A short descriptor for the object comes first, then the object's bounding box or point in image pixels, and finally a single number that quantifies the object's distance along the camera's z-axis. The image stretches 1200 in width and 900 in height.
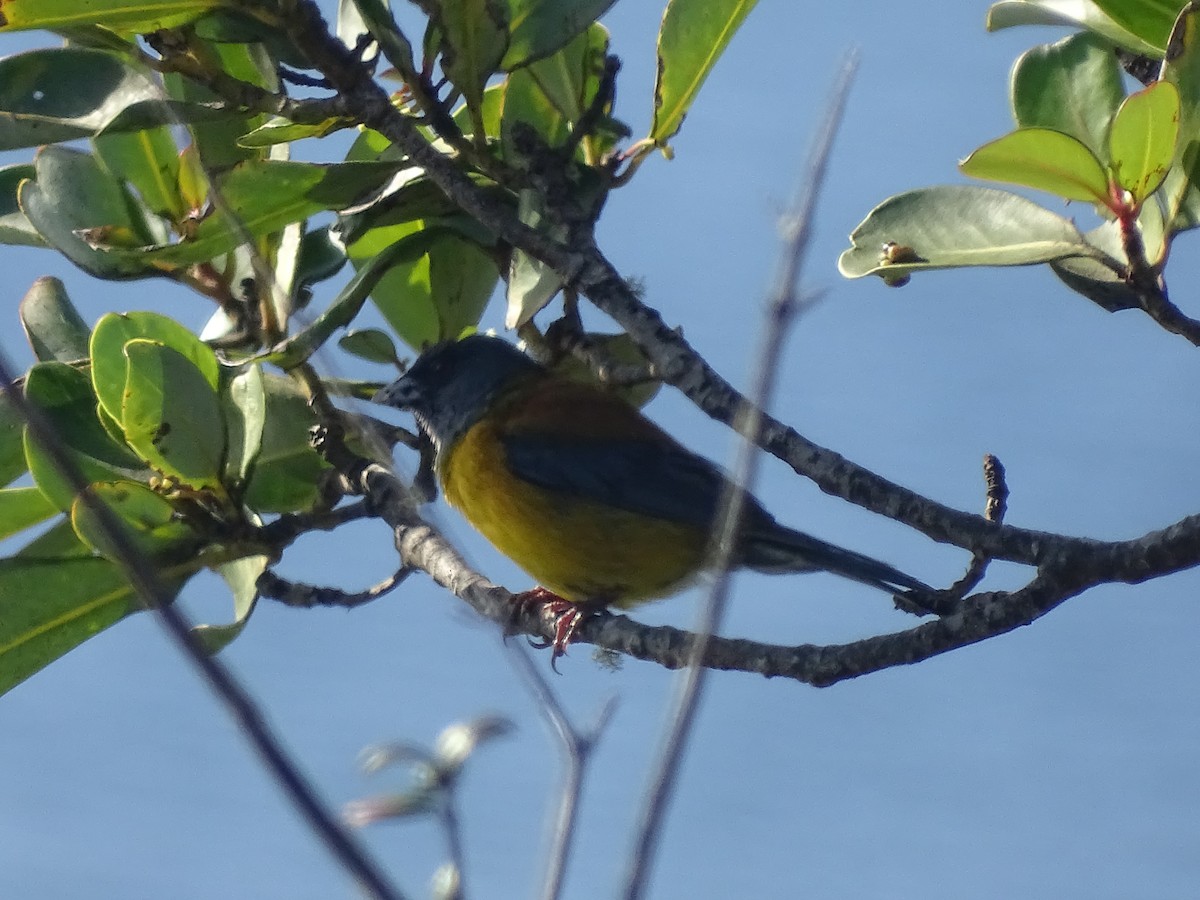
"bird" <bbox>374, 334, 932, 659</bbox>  8.01
